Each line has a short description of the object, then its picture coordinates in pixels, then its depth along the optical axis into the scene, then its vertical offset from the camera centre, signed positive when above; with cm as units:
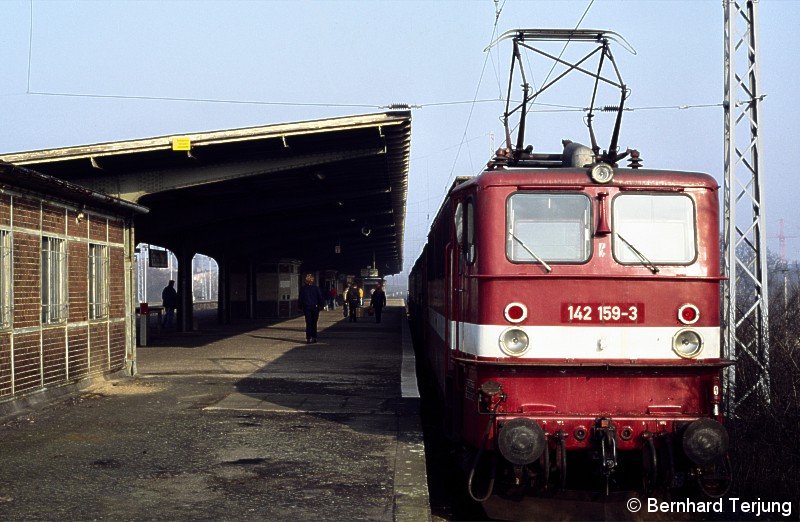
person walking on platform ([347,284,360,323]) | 3778 -63
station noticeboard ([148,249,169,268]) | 2244 +78
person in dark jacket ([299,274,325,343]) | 2353 -37
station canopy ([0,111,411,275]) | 1728 +247
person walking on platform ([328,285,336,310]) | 5391 -68
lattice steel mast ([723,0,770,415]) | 1241 +57
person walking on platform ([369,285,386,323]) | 3737 -61
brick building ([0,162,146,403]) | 1112 +14
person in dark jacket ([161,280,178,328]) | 3372 -27
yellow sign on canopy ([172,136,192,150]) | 1673 +260
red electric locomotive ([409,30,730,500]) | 752 -32
